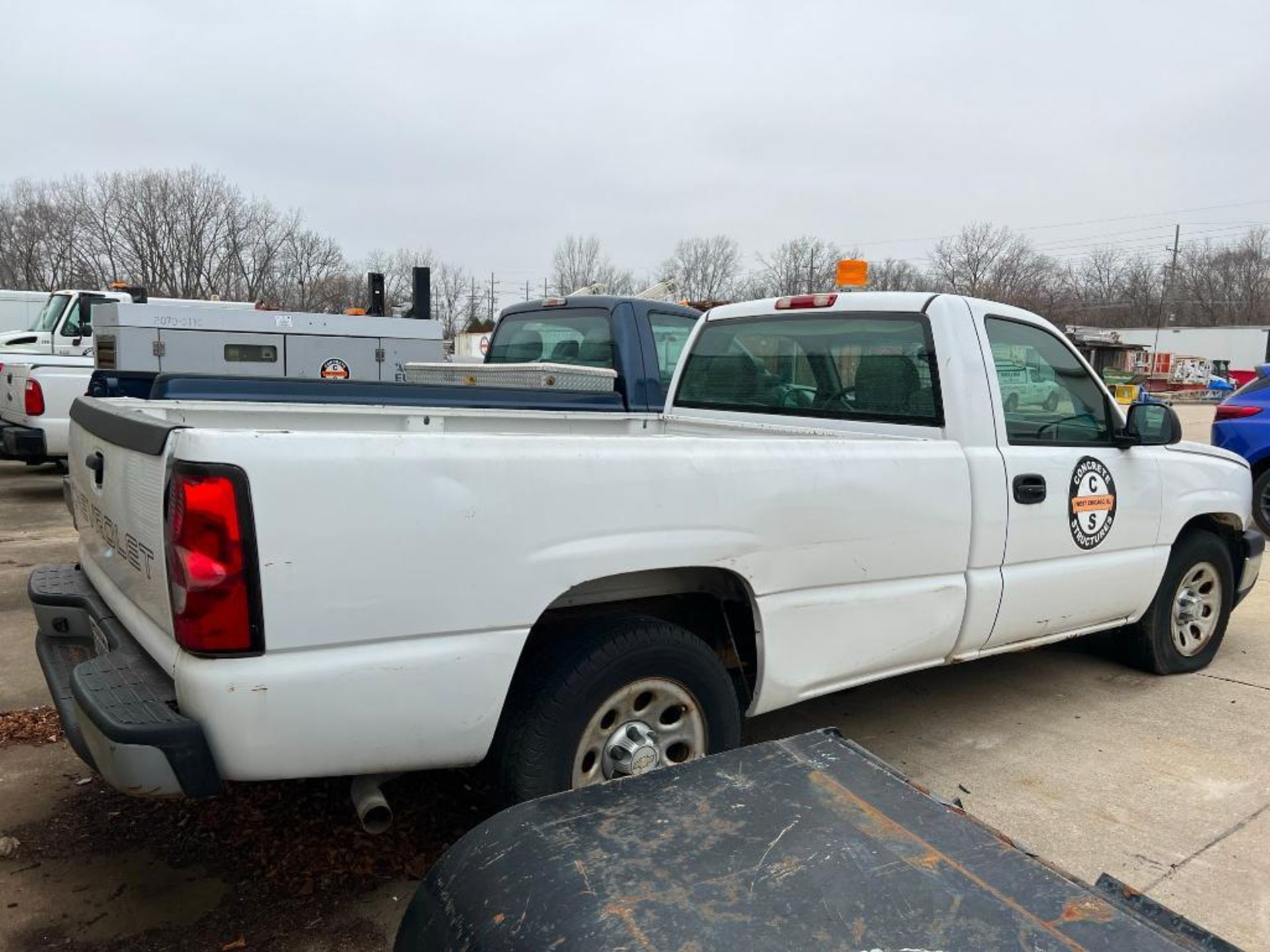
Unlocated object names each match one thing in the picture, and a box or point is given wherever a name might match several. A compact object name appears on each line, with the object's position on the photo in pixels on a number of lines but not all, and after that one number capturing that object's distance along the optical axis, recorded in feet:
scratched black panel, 4.20
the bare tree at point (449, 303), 231.09
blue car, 29.81
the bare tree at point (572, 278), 211.61
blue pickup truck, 16.29
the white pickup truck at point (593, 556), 6.88
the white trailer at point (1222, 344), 200.37
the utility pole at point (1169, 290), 252.62
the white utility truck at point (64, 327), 52.13
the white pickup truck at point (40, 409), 31.96
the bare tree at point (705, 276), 211.00
